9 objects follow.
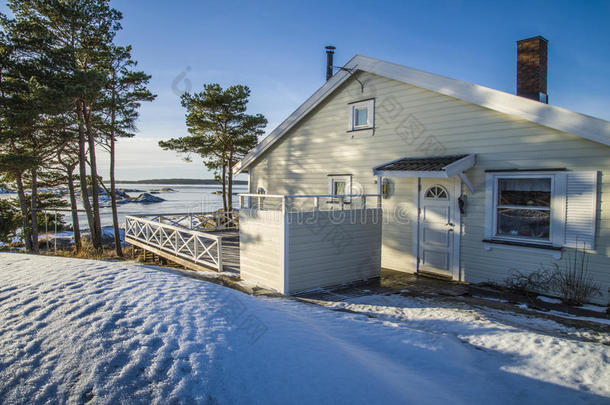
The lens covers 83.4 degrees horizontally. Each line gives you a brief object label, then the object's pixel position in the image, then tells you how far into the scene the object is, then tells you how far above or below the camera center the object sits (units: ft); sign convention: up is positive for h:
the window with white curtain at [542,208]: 20.16 -1.44
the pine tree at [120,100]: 58.54 +15.65
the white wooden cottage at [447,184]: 20.54 +0.12
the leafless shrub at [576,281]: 20.23 -5.77
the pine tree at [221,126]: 72.84 +13.22
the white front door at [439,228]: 26.16 -3.34
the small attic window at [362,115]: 31.24 +6.65
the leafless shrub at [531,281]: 21.70 -6.28
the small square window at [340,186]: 33.42 -0.06
